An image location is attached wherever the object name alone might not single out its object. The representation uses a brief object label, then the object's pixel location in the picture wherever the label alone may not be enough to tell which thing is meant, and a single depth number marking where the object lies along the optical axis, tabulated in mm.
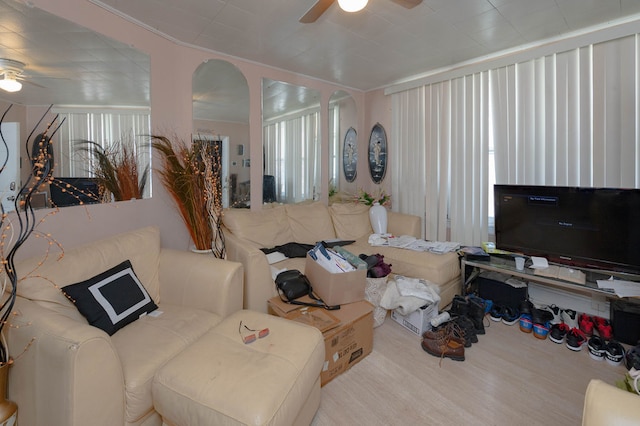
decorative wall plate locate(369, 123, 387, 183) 4184
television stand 2232
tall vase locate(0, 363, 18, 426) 1235
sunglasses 1458
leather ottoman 1101
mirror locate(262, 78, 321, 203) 3432
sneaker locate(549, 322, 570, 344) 2285
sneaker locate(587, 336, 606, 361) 2061
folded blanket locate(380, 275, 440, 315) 2332
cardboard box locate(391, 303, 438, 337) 2326
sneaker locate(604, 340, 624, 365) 2004
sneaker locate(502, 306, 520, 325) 2604
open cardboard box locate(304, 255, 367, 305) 2025
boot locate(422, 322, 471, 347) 2177
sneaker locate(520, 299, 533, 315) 2602
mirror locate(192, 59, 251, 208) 2910
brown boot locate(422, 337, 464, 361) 2062
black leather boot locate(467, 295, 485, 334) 2447
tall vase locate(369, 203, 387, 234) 3621
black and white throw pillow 1528
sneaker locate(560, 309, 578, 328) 2471
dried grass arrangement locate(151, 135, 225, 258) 2451
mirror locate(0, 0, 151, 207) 1676
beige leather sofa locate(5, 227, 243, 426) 1130
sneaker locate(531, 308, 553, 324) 2453
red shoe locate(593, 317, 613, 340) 2275
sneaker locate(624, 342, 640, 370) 1855
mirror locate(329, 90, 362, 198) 4113
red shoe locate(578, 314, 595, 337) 2352
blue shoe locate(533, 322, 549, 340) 2352
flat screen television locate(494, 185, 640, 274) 2174
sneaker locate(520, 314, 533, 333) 2445
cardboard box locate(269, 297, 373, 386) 1798
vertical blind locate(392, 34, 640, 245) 2420
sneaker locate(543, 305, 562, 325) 2537
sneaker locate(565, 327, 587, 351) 2188
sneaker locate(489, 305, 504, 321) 2662
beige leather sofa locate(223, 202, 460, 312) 2150
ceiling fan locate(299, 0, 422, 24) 1641
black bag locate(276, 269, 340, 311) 2066
